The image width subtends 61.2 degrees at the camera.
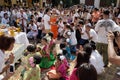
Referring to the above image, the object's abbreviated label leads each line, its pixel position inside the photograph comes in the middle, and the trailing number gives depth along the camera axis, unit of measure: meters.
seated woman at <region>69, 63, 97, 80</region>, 0.99
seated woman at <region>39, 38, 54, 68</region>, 2.60
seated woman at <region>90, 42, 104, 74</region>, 2.26
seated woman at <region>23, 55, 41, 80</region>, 1.83
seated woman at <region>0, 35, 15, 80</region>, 1.39
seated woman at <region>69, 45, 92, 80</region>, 1.52
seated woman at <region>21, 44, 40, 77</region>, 2.10
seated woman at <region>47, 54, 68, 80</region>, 1.99
